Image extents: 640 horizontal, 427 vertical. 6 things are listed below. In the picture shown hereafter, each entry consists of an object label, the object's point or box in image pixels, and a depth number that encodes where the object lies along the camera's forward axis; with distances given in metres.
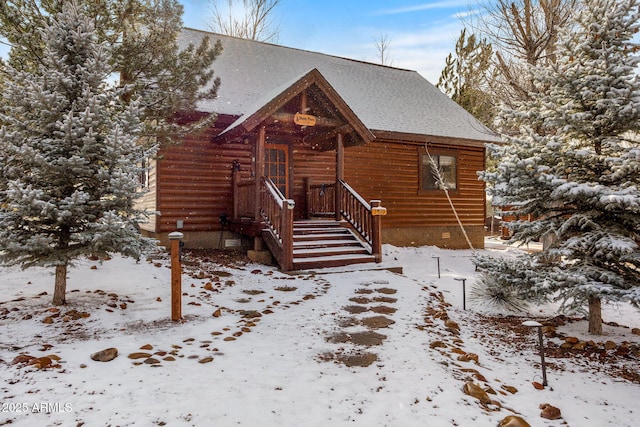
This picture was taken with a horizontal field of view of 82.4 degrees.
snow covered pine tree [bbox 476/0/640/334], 4.09
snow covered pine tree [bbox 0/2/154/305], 3.99
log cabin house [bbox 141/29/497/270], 7.96
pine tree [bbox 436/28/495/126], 20.39
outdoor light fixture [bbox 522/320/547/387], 3.13
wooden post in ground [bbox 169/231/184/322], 4.21
